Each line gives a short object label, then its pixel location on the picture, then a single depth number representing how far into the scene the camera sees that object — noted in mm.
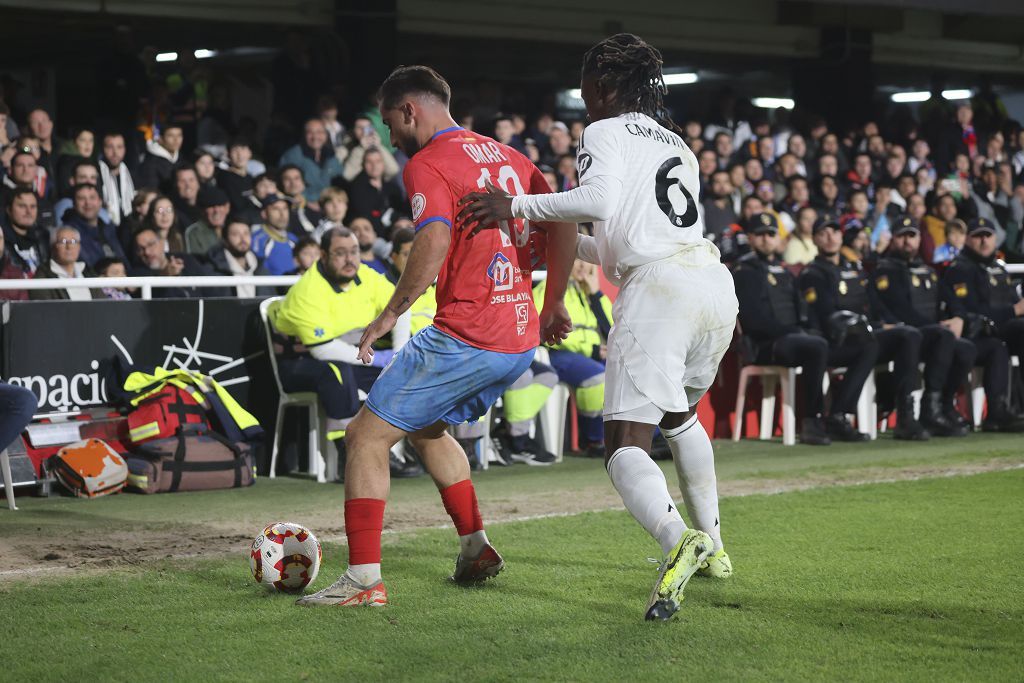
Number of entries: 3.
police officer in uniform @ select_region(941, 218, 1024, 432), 12141
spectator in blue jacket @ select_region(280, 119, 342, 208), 13492
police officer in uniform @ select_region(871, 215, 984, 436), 11586
